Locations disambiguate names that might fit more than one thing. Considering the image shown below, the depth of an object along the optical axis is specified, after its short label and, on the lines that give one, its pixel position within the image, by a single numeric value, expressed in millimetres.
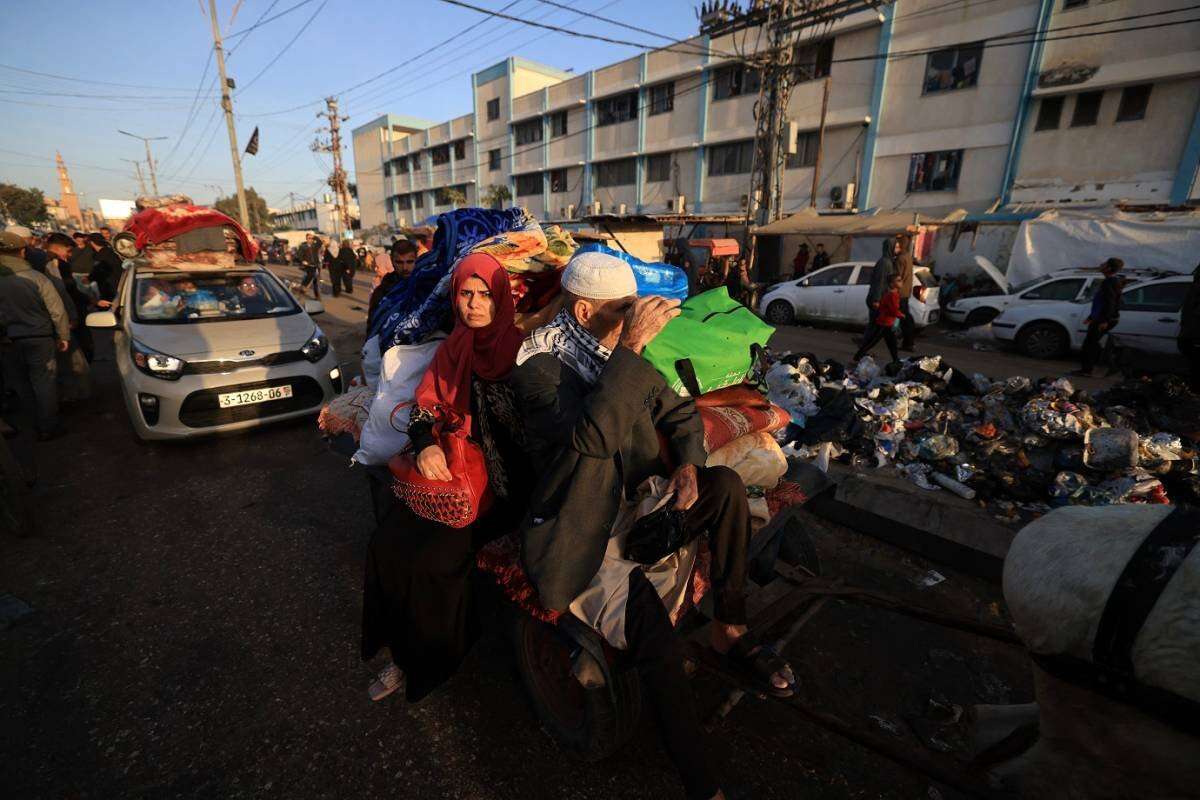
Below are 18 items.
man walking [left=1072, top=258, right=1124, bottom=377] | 7906
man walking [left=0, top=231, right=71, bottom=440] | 5125
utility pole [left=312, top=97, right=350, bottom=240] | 41344
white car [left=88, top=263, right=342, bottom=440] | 4863
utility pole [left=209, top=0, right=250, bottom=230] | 20594
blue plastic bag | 2678
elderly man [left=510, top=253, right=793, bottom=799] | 1764
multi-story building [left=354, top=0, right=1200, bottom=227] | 15102
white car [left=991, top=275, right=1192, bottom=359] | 8539
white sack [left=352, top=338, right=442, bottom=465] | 2578
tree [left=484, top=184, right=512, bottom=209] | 35656
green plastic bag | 2324
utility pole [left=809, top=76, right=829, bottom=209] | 20297
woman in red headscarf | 2156
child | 7516
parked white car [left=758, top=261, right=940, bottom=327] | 11859
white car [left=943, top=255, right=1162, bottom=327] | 9688
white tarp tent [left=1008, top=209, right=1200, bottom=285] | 12391
